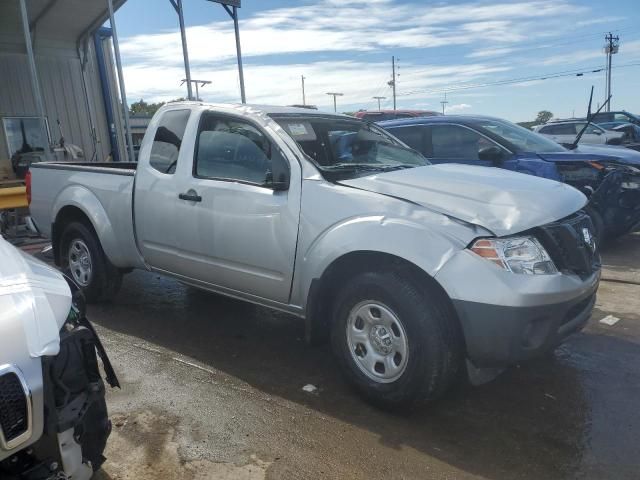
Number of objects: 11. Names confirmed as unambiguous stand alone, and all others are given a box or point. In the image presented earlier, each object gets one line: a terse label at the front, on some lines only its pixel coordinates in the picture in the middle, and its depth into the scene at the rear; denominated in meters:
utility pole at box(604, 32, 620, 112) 51.81
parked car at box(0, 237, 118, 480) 1.81
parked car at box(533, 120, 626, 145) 14.52
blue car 6.30
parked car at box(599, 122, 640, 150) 15.61
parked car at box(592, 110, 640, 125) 18.62
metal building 14.00
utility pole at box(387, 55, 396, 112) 67.16
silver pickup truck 2.87
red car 14.26
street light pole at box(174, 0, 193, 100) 11.62
